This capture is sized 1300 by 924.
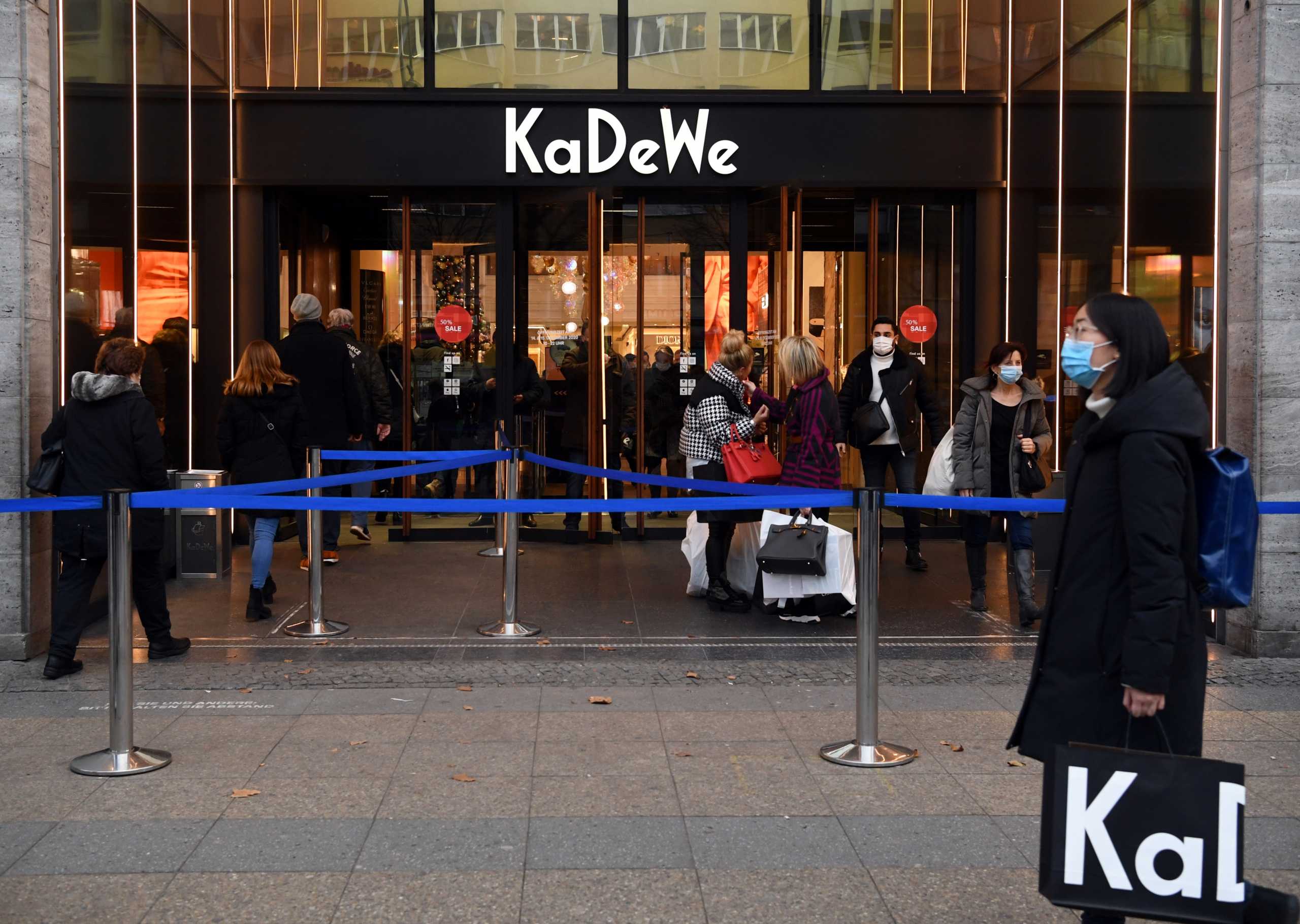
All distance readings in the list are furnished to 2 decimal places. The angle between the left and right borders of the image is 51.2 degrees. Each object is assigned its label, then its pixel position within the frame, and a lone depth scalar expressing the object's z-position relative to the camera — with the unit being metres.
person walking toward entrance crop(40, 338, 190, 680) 6.98
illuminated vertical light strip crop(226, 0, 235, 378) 11.64
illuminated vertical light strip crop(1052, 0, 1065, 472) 10.98
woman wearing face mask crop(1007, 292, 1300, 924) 3.41
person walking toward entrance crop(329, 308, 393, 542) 11.54
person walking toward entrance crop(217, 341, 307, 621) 8.67
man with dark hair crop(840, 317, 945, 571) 10.22
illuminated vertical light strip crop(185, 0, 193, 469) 10.77
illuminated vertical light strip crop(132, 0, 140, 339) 9.42
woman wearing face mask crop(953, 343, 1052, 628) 8.59
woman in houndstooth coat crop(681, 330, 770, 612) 8.84
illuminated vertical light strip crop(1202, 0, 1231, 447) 7.77
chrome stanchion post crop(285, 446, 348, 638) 8.09
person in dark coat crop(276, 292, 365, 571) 10.66
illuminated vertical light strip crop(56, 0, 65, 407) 7.62
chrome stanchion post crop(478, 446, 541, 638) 8.09
